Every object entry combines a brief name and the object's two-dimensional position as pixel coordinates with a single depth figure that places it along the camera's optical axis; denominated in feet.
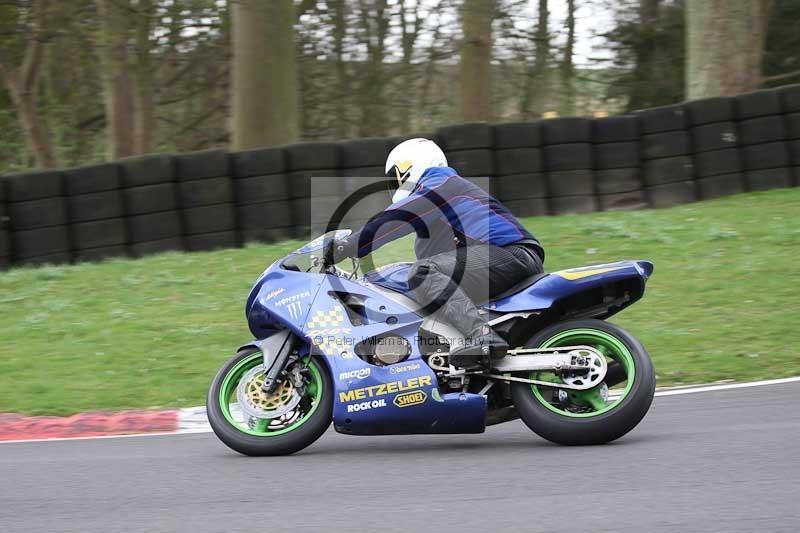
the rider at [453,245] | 36.76
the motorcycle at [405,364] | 36.14
